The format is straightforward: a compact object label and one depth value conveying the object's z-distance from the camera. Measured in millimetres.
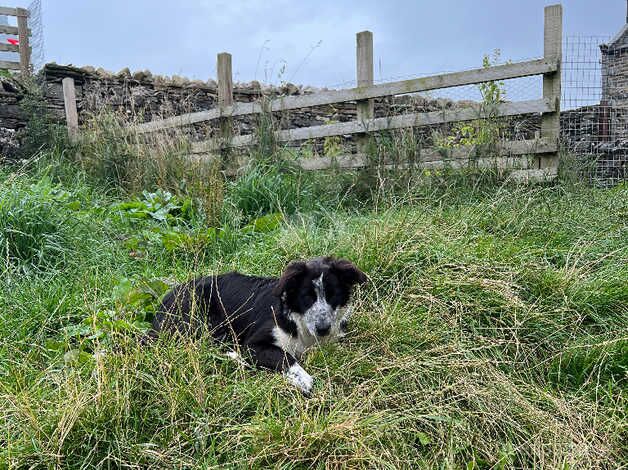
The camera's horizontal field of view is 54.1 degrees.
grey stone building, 9767
